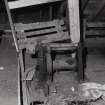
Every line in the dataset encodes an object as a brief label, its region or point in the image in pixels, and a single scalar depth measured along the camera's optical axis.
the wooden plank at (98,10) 2.86
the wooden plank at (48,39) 3.04
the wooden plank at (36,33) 3.15
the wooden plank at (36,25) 3.22
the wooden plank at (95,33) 3.34
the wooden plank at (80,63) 2.53
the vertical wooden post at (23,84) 2.30
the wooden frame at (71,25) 2.48
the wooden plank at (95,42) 3.31
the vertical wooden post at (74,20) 2.50
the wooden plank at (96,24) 3.30
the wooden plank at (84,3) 2.94
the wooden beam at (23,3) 2.57
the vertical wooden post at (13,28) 2.58
